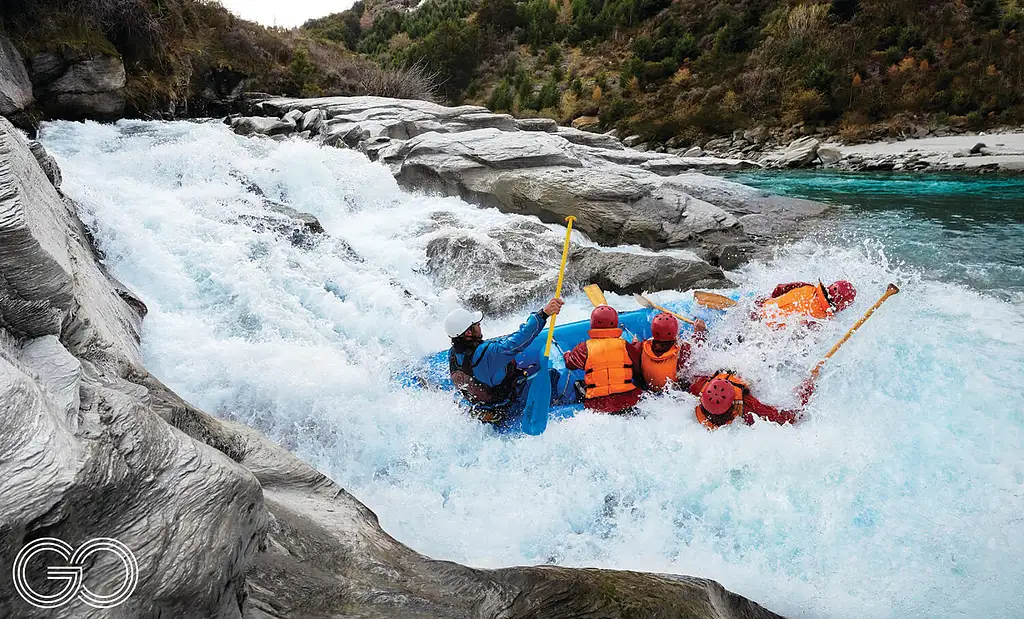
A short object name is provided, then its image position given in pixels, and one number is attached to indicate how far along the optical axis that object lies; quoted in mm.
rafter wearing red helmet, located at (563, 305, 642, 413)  4484
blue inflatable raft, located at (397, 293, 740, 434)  4641
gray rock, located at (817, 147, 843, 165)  17125
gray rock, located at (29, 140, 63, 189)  4723
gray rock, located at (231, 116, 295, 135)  11219
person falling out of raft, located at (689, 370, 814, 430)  4168
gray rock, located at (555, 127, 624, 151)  14406
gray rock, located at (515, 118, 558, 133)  13797
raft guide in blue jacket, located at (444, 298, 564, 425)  4160
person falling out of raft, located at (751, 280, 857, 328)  5078
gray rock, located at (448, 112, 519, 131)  12422
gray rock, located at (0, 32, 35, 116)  7551
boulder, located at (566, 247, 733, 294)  7105
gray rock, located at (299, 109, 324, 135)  11750
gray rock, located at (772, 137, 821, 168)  17391
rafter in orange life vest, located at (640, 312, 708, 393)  4508
